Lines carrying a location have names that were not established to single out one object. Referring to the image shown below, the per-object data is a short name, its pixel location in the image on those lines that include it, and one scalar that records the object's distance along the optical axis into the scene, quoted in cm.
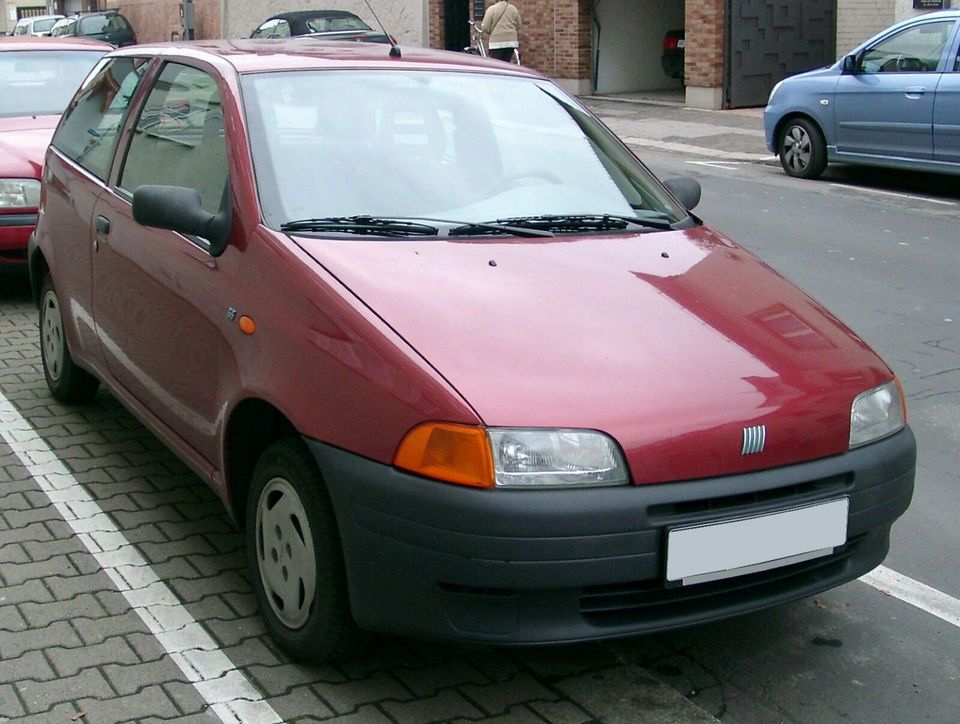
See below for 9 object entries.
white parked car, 4156
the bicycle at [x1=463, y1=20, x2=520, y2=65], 2386
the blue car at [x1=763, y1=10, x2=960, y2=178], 1302
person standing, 2320
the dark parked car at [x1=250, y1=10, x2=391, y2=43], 2442
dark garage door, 2114
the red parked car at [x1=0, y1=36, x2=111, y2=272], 827
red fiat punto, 329
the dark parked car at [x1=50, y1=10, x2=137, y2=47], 3519
